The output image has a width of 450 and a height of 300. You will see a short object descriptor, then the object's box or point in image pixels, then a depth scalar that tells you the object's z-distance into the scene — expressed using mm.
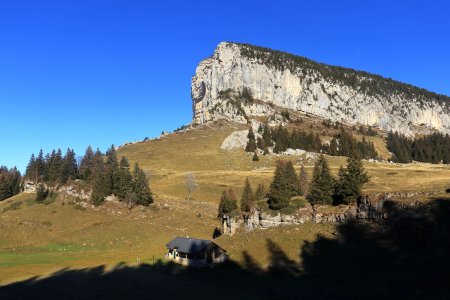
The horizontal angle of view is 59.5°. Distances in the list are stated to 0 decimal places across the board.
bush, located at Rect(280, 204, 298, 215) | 65125
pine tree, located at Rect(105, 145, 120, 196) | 104281
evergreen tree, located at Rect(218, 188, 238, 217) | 88275
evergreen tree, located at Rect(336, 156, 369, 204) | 62750
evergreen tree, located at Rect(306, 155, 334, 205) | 65875
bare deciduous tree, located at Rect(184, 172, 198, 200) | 111438
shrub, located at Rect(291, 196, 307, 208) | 67125
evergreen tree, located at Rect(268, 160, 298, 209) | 68938
